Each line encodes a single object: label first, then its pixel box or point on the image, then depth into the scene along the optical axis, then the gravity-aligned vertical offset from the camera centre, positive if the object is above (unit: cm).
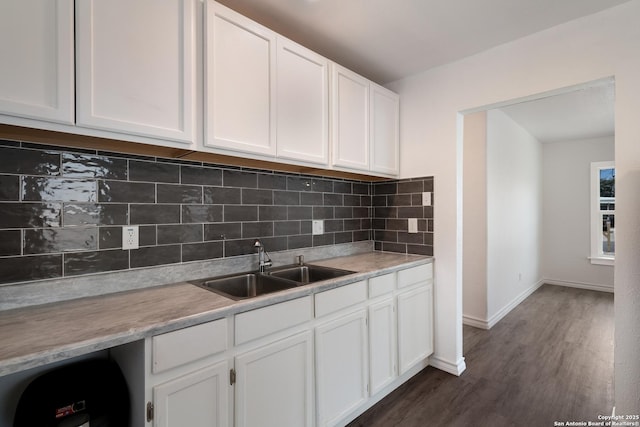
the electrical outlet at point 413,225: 267 -12
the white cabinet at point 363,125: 216 +69
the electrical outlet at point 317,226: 246 -11
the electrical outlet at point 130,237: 153 -12
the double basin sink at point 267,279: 178 -43
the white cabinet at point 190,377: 108 -63
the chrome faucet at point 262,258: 199 -31
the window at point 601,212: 504 -1
